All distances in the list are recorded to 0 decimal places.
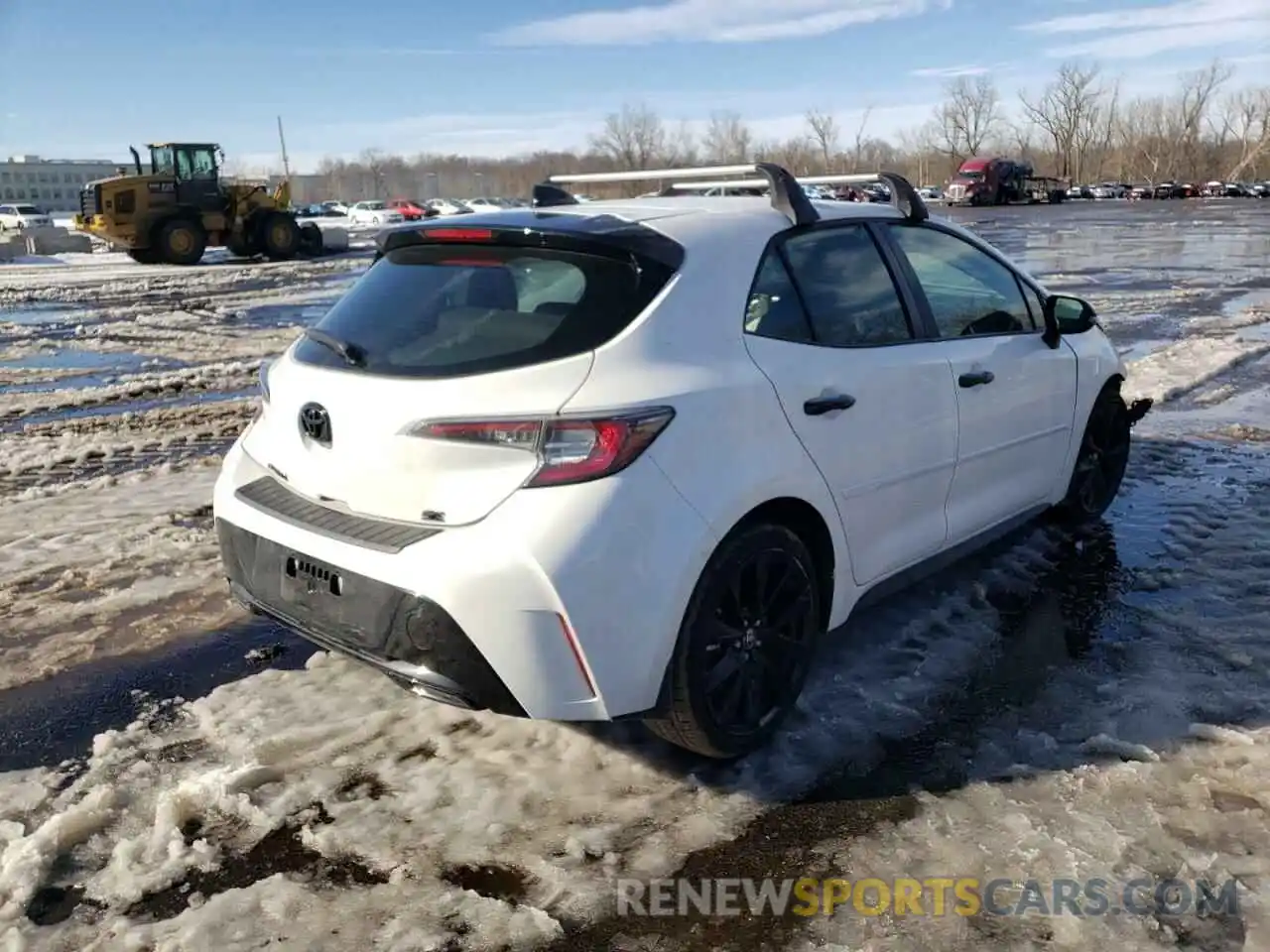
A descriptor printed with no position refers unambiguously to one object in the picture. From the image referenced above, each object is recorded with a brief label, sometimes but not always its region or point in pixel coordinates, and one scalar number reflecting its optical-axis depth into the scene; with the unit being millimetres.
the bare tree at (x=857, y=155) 115562
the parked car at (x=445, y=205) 53491
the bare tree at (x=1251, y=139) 90062
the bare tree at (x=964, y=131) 105625
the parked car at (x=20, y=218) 44931
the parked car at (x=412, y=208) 50688
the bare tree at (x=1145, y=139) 100312
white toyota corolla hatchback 2715
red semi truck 62375
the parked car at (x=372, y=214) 53344
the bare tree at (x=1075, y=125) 103062
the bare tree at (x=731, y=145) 107438
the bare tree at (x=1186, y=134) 98312
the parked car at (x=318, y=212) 58062
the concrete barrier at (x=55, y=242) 35969
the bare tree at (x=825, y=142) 113750
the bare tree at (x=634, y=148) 104750
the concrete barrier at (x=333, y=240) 29828
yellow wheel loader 25906
